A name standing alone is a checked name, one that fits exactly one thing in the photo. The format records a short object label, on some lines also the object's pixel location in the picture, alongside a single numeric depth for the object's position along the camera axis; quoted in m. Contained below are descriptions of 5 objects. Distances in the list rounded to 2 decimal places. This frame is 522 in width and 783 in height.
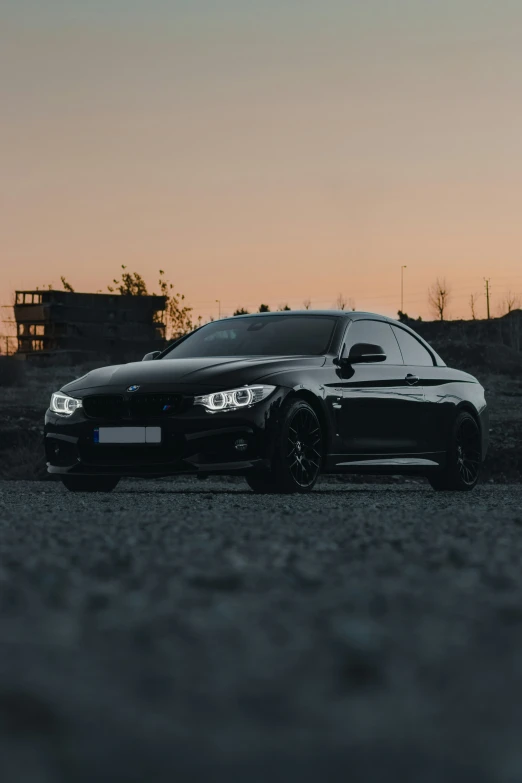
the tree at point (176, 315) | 119.56
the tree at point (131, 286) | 132.12
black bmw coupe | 9.46
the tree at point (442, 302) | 97.03
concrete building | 124.50
